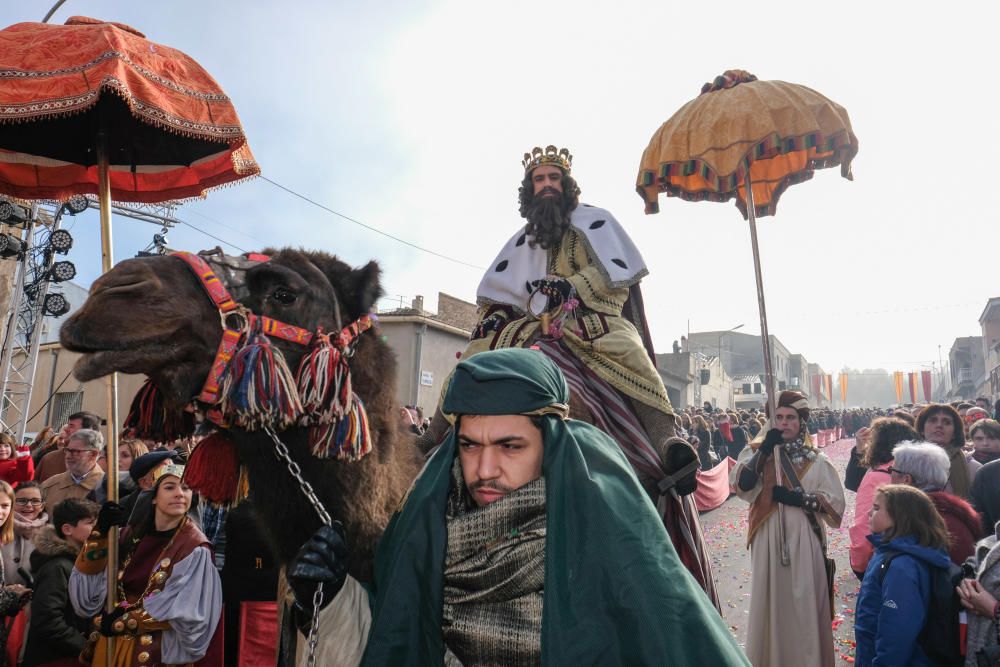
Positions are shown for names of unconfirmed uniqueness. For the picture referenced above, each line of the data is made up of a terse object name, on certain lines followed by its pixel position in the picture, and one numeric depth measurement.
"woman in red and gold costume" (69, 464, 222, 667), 3.82
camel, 2.18
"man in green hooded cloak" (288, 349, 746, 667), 1.69
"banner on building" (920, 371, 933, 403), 59.19
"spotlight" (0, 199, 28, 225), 12.46
